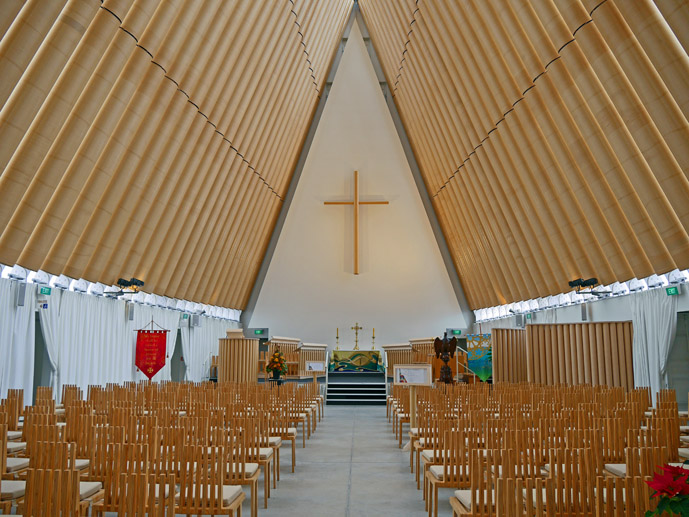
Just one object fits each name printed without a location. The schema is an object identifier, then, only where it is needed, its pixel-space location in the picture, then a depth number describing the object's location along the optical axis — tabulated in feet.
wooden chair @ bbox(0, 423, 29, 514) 12.24
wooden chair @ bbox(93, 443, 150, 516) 12.32
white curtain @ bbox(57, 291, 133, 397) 38.11
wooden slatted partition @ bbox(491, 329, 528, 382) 45.09
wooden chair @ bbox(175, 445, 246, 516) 12.79
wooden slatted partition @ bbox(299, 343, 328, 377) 60.54
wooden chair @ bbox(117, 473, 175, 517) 10.20
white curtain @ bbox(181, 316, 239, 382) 57.88
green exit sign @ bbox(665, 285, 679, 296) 33.58
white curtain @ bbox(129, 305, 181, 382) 47.85
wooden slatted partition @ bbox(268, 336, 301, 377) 58.02
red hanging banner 45.44
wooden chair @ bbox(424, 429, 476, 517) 15.46
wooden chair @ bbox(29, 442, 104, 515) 12.41
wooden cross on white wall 71.92
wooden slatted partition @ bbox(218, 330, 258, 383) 45.01
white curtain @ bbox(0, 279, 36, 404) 31.78
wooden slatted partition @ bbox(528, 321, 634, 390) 36.04
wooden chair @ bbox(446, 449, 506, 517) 12.10
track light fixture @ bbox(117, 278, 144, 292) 41.11
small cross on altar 70.13
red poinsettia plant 7.67
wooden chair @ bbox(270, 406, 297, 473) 23.97
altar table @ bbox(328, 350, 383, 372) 61.93
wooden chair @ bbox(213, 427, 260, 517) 15.49
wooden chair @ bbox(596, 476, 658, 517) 10.38
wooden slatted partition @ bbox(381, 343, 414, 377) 63.13
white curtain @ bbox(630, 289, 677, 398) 34.63
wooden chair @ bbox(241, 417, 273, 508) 17.58
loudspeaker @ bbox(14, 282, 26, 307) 32.89
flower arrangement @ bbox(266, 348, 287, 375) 44.52
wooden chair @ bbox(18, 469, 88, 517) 10.17
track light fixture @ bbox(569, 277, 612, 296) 39.58
